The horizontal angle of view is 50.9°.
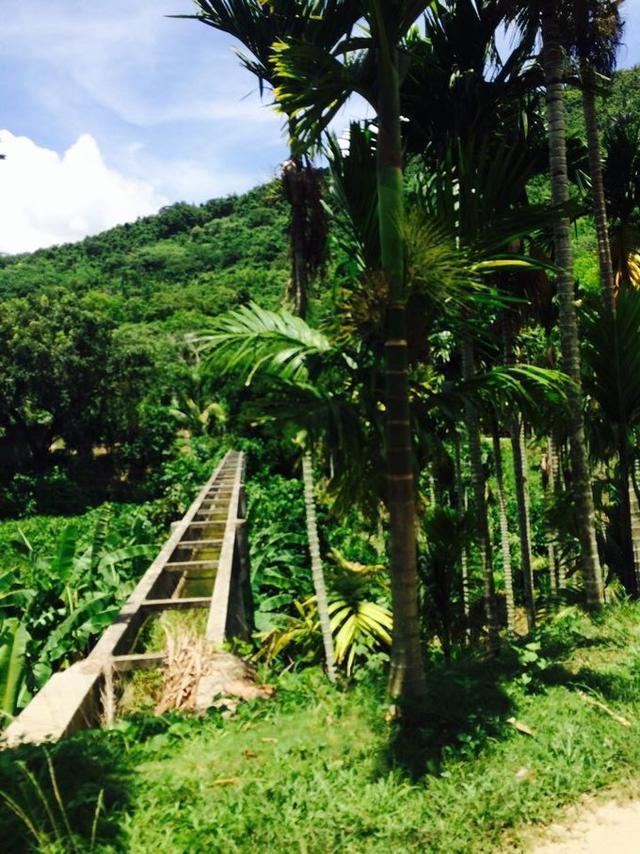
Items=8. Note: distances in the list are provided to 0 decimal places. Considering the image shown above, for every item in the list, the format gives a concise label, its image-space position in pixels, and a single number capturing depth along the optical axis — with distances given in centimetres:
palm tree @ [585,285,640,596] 680
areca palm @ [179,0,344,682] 559
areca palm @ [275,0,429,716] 437
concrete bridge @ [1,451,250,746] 497
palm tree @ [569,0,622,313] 641
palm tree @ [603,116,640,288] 848
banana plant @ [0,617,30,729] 614
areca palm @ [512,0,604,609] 620
